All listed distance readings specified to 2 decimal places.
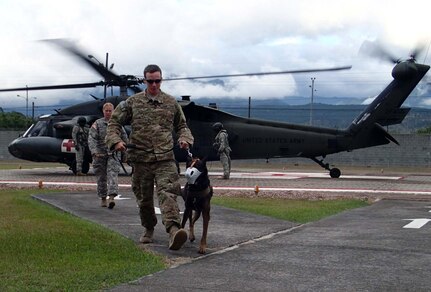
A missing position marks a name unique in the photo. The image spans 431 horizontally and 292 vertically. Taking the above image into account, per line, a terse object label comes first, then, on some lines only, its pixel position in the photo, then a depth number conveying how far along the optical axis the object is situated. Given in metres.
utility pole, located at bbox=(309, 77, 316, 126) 50.53
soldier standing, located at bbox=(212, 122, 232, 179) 19.02
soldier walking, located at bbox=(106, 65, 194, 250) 6.60
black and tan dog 6.46
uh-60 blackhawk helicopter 20.34
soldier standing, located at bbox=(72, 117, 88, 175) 19.42
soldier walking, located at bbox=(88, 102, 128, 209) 10.43
